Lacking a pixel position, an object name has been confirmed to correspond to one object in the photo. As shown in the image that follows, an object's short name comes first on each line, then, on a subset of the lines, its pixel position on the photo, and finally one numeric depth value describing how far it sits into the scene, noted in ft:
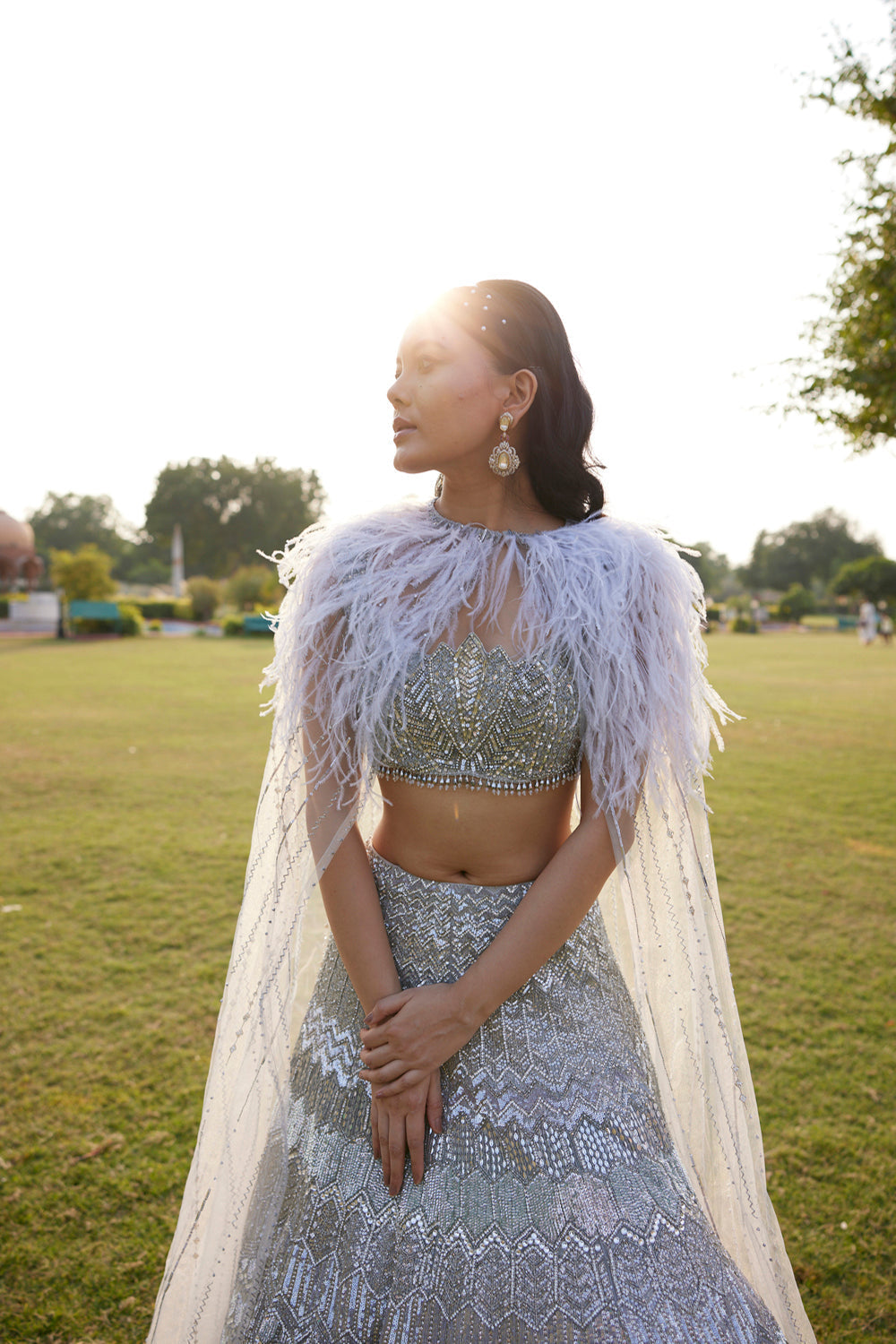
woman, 4.58
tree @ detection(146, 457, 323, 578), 191.21
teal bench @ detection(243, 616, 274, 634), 94.79
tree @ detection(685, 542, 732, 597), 282.15
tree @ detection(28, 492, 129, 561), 253.03
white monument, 182.00
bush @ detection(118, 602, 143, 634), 91.40
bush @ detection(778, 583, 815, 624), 187.73
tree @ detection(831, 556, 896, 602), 187.01
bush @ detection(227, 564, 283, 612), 120.59
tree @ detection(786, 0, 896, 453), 22.27
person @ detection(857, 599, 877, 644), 105.40
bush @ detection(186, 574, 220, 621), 123.03
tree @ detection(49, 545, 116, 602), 97.86
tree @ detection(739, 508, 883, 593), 260.21
